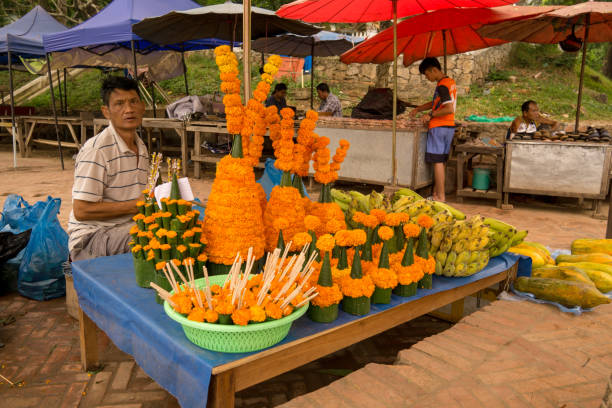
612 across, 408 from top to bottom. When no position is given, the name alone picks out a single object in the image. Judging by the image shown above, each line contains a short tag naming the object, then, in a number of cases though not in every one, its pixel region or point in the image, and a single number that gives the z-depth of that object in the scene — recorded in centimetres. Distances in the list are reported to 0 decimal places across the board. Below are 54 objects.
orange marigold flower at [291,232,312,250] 173
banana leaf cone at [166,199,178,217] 177
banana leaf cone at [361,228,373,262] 195
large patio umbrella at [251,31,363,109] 1055
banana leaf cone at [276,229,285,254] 184
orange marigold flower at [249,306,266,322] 137
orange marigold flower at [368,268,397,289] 182
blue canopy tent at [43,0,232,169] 761
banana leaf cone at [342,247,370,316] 175
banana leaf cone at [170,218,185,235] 173
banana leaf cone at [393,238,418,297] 195
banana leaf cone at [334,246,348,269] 183
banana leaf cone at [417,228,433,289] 206
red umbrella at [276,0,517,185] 419
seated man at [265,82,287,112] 885
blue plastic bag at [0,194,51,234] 354
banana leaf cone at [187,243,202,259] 174
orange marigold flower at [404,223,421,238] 201
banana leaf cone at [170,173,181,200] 189
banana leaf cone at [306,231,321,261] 183
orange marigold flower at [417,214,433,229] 209
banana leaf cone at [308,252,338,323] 167
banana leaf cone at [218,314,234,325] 139
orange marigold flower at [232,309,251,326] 136
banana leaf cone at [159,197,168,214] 178
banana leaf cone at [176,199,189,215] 177
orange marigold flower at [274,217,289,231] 189
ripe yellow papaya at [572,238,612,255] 361
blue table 139
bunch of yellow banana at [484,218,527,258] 256
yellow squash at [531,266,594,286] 281
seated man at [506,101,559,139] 720
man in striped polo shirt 261
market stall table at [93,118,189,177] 880
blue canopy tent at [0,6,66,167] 989
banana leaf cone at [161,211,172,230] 176
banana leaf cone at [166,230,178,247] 169
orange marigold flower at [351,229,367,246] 175
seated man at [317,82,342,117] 868
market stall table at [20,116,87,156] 1065
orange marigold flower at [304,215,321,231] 181
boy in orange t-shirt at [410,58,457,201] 604
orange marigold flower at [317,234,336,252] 169
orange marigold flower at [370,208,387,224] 203
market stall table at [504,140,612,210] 606
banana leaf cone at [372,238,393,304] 185
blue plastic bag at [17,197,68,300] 315
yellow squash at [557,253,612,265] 334
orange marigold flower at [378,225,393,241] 185
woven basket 137
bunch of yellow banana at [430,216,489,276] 223
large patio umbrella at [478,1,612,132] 566
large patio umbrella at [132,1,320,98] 691
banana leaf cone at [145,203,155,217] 188
